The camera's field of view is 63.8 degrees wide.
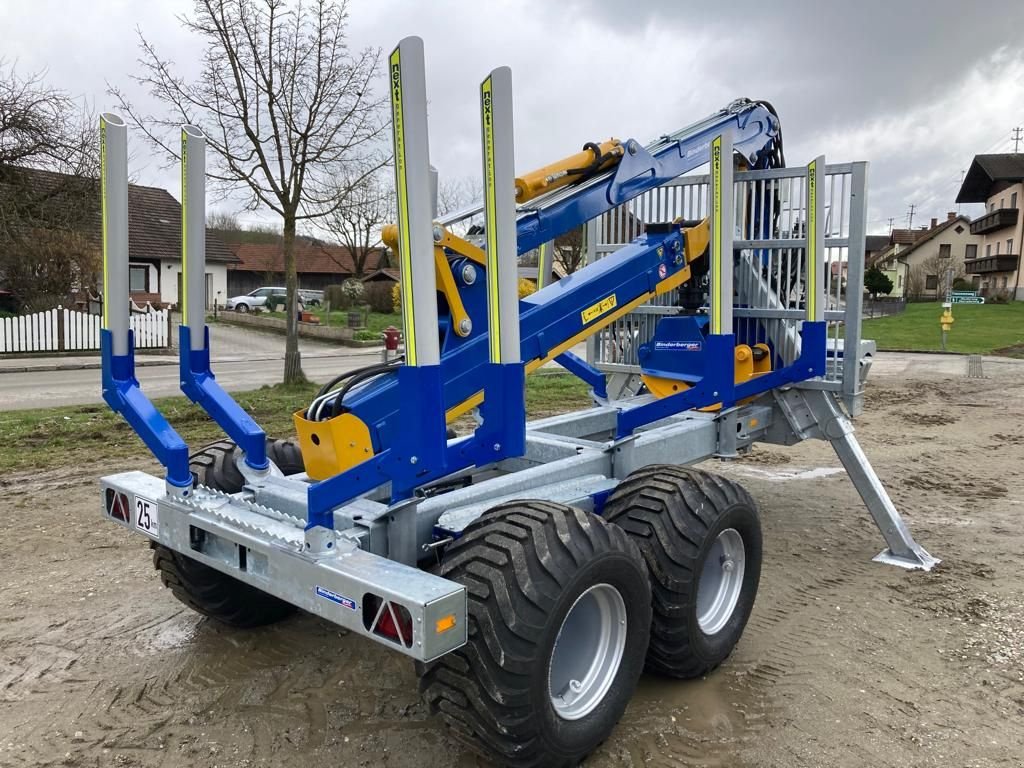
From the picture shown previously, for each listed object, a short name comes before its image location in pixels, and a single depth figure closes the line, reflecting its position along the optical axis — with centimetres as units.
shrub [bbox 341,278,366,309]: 3881
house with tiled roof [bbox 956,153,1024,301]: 5678
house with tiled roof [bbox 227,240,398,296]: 5475
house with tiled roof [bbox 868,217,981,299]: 6656
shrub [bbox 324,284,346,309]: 3888
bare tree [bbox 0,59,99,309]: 1934
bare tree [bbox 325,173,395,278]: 3449
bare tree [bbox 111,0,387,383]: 1215
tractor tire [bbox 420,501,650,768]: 275
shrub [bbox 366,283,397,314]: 3765
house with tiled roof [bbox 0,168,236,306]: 3259
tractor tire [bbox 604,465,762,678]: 349
